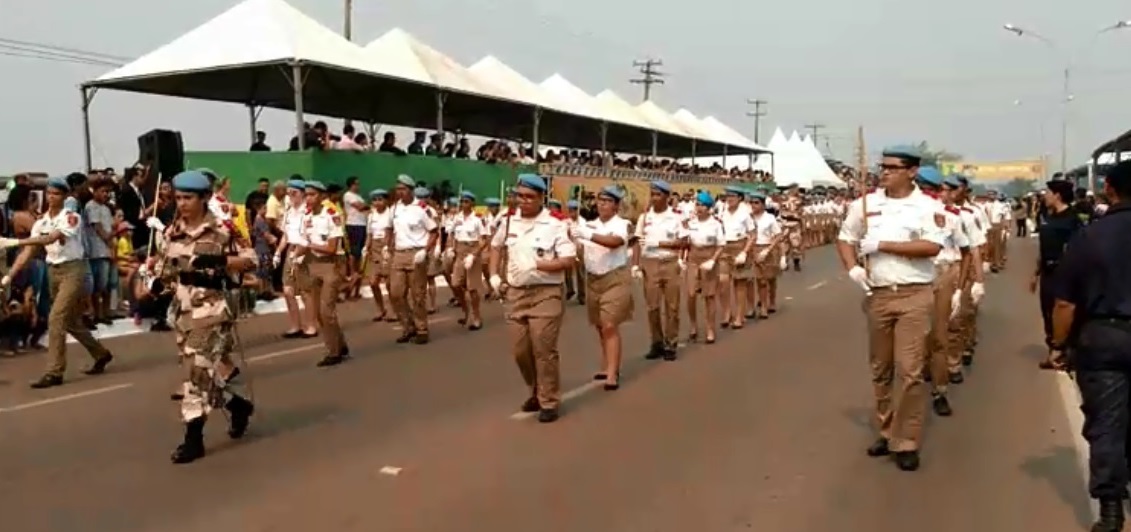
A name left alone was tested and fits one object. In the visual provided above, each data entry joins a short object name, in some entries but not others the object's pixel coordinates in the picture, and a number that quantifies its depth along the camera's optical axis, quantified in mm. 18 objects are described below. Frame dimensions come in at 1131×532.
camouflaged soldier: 7391
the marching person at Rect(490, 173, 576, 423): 8703
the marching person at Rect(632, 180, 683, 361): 12125
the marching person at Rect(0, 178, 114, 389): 10195
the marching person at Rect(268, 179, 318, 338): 12039
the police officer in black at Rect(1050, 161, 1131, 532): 5508
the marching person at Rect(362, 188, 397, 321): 14617
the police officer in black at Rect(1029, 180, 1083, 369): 10508
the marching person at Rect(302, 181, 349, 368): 11445
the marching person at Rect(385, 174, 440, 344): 13445
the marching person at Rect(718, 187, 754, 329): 15055
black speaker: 13656
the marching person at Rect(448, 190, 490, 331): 15258
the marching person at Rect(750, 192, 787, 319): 16203
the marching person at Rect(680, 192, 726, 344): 13664
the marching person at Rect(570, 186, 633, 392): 10180
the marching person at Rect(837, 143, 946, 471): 7113
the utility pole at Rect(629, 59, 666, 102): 72000
